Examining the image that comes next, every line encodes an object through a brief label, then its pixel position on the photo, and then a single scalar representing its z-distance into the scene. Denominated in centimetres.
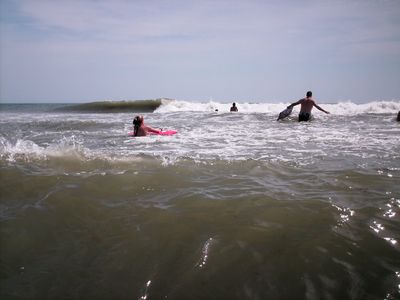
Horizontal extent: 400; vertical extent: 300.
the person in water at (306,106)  1393
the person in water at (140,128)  957
